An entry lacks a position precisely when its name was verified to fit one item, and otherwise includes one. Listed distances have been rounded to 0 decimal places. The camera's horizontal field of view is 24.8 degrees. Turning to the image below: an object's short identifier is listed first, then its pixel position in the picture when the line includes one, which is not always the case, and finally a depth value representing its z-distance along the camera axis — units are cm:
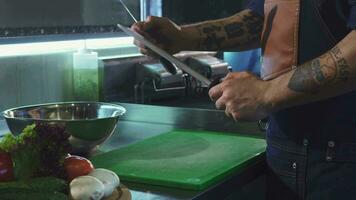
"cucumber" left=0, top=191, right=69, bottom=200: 143
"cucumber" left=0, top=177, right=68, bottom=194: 143
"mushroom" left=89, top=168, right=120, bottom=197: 149
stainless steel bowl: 187
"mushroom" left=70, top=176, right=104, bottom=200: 146
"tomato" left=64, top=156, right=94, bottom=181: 153
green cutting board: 174
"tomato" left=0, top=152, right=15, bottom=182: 147
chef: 172
